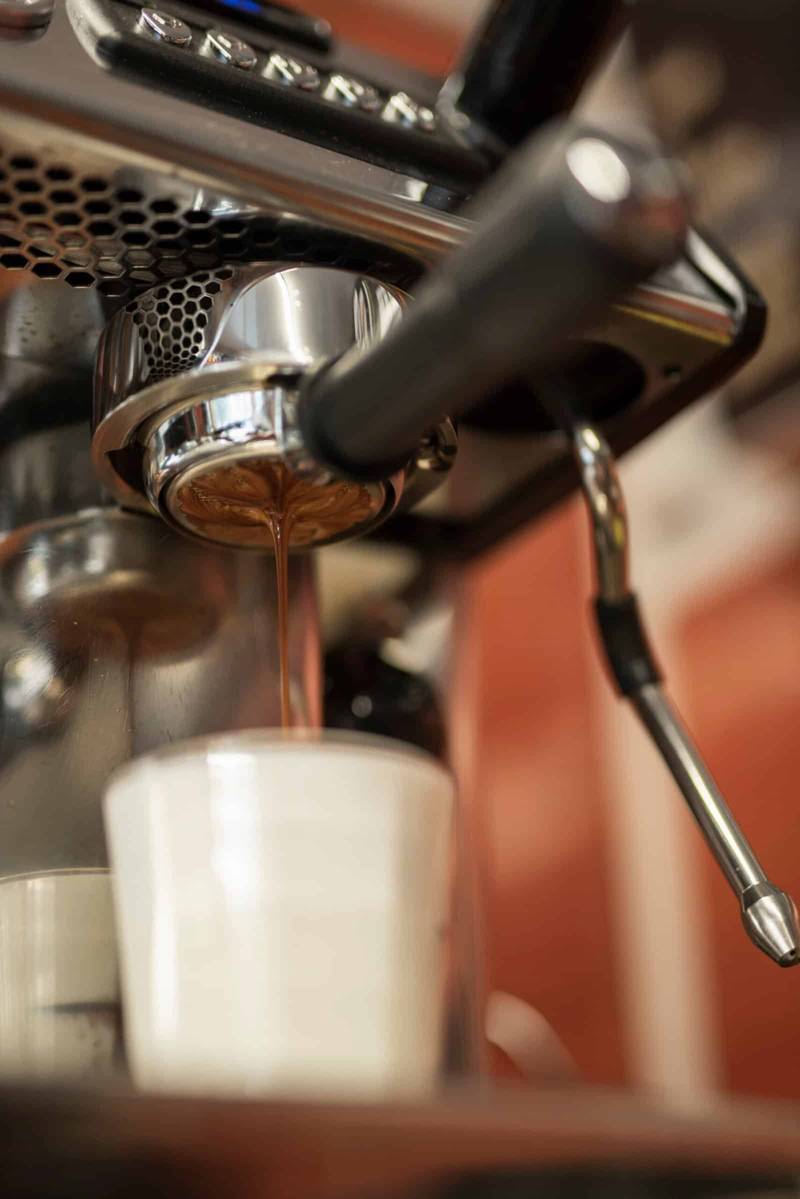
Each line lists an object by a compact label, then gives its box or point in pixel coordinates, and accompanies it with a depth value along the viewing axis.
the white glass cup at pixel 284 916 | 0.23
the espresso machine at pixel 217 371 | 0.31
